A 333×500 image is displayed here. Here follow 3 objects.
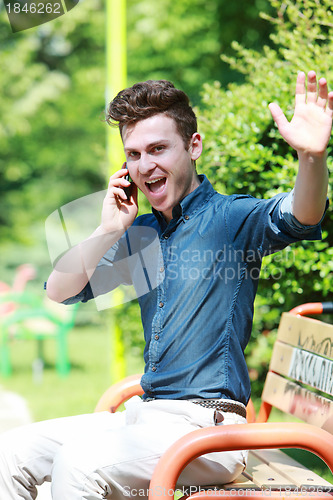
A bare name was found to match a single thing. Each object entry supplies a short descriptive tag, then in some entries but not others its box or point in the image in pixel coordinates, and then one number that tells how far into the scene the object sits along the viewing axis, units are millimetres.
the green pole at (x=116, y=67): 6738
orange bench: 4487
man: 4549
